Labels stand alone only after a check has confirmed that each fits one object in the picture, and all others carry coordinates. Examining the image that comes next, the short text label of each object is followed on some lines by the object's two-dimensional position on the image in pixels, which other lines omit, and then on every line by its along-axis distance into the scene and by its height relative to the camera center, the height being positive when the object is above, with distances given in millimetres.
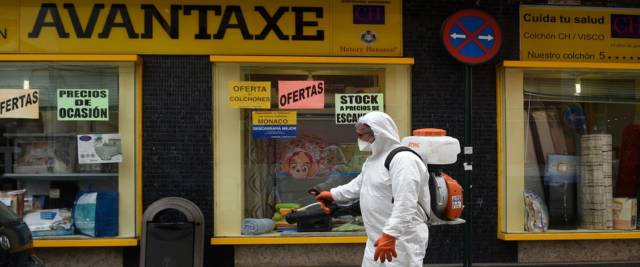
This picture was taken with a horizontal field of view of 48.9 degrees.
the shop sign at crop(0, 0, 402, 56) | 7453 +1195
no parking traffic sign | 7699 +1126
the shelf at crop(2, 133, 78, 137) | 7589 +43
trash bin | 6859 -1040
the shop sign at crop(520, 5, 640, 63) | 7895 +1172
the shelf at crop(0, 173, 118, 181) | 7621 -412
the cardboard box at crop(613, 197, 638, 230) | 8047 -879
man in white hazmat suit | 4605 -416
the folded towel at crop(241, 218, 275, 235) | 7637 -964
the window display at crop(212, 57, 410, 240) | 7609 +24
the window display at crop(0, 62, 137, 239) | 7496 +11
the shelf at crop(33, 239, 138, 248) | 7312 -1084
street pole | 7684 -207
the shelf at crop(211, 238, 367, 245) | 7477 -1091
